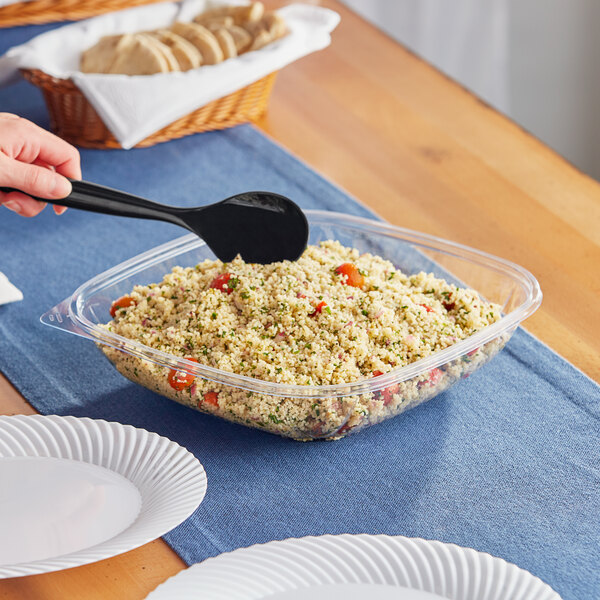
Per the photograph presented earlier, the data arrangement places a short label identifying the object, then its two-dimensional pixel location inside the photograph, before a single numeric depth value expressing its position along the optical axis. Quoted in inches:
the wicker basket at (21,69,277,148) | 64.0
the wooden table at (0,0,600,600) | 58.2
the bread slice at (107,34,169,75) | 64.3
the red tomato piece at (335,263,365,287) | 52.8
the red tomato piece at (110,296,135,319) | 53.5
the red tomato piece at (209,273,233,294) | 52.5
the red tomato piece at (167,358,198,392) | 50.5
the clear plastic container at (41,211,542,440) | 49.6
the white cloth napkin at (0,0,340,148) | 63.0
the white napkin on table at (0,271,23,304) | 57.1
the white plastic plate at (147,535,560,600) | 45.2
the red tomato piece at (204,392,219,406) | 50.4
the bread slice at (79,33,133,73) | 65.3
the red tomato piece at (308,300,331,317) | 51.3
